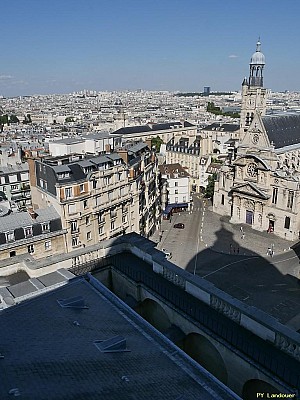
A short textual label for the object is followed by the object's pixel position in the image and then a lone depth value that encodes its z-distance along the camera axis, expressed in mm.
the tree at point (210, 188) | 90344
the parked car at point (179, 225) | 72981
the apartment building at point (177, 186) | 81062
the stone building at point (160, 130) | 140588
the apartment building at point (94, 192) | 46125
